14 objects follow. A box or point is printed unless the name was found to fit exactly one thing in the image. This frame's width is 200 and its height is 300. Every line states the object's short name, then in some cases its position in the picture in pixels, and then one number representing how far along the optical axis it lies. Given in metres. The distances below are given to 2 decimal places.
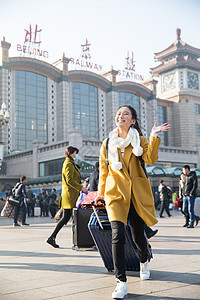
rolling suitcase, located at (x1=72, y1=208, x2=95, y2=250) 6.30
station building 44.03
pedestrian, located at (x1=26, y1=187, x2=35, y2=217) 21.61
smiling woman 3.66
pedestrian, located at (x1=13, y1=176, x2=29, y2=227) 12.28
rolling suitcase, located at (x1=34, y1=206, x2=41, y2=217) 23.44
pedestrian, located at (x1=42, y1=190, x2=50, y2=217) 20.67
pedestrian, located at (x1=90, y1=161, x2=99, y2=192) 9.33
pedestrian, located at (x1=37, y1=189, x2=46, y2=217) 21.57
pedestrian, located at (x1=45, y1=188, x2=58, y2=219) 18.27
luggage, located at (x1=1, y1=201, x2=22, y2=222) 12.14
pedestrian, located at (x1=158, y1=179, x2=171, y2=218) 16.67
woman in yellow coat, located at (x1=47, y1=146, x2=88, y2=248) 6.66
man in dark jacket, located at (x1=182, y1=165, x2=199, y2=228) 10.16
